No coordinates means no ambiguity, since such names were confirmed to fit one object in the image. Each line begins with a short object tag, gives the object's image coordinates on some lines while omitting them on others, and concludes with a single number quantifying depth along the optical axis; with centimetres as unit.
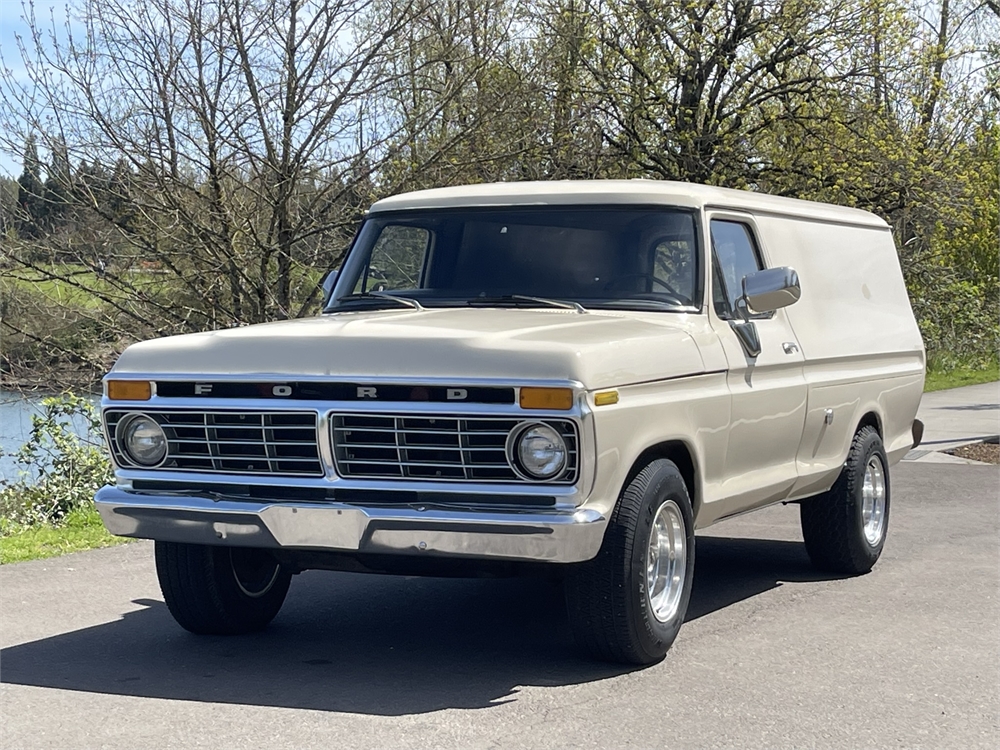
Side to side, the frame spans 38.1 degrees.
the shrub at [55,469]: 1181
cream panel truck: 555
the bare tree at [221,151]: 1418
